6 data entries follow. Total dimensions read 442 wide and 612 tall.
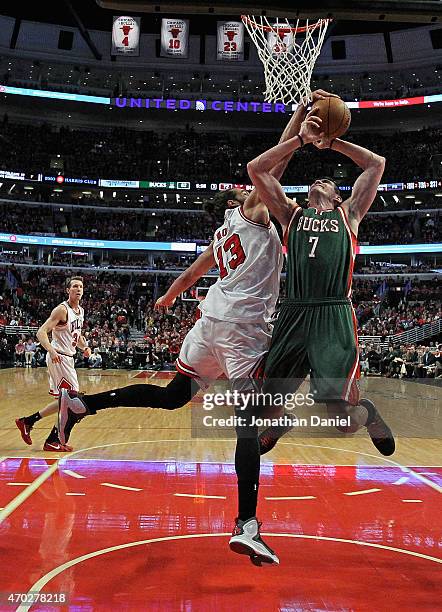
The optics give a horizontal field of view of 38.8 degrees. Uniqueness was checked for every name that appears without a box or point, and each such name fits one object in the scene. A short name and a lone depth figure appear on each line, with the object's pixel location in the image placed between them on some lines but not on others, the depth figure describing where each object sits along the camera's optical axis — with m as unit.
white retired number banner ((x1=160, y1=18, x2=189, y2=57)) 28.22
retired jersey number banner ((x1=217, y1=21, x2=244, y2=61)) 27.05
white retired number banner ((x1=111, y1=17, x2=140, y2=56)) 27.52
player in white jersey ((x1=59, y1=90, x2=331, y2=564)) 3.59
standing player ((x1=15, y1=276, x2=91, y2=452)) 7.16
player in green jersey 3.49
